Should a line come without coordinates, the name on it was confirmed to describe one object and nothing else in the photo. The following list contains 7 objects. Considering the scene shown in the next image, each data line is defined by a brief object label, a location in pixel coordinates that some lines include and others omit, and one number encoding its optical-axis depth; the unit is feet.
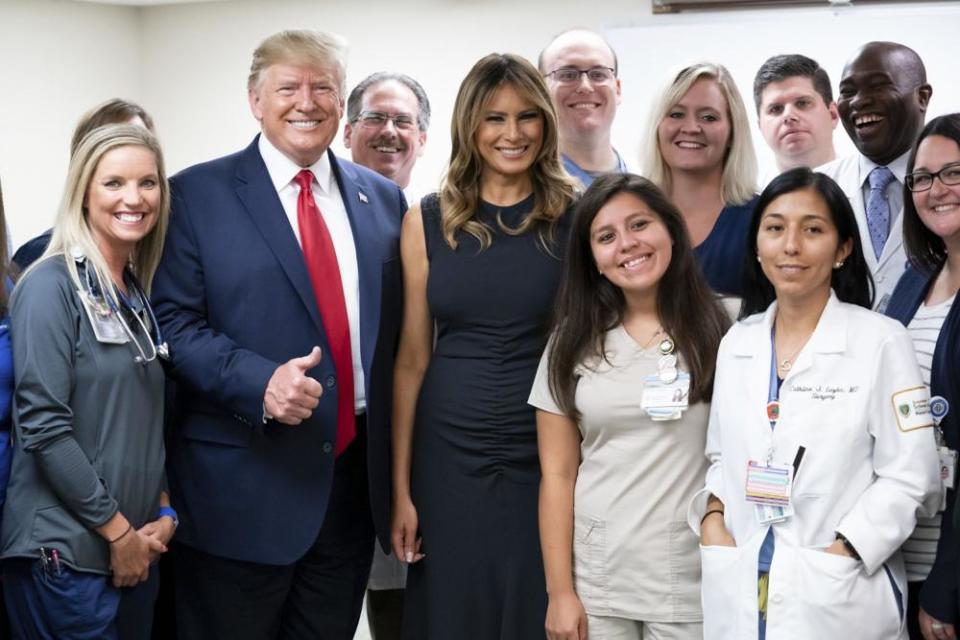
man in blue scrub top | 12.53
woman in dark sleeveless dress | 8.79
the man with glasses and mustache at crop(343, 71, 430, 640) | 13.62
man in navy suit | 8.93
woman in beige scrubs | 8.00
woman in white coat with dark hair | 7.08
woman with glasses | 7.32
